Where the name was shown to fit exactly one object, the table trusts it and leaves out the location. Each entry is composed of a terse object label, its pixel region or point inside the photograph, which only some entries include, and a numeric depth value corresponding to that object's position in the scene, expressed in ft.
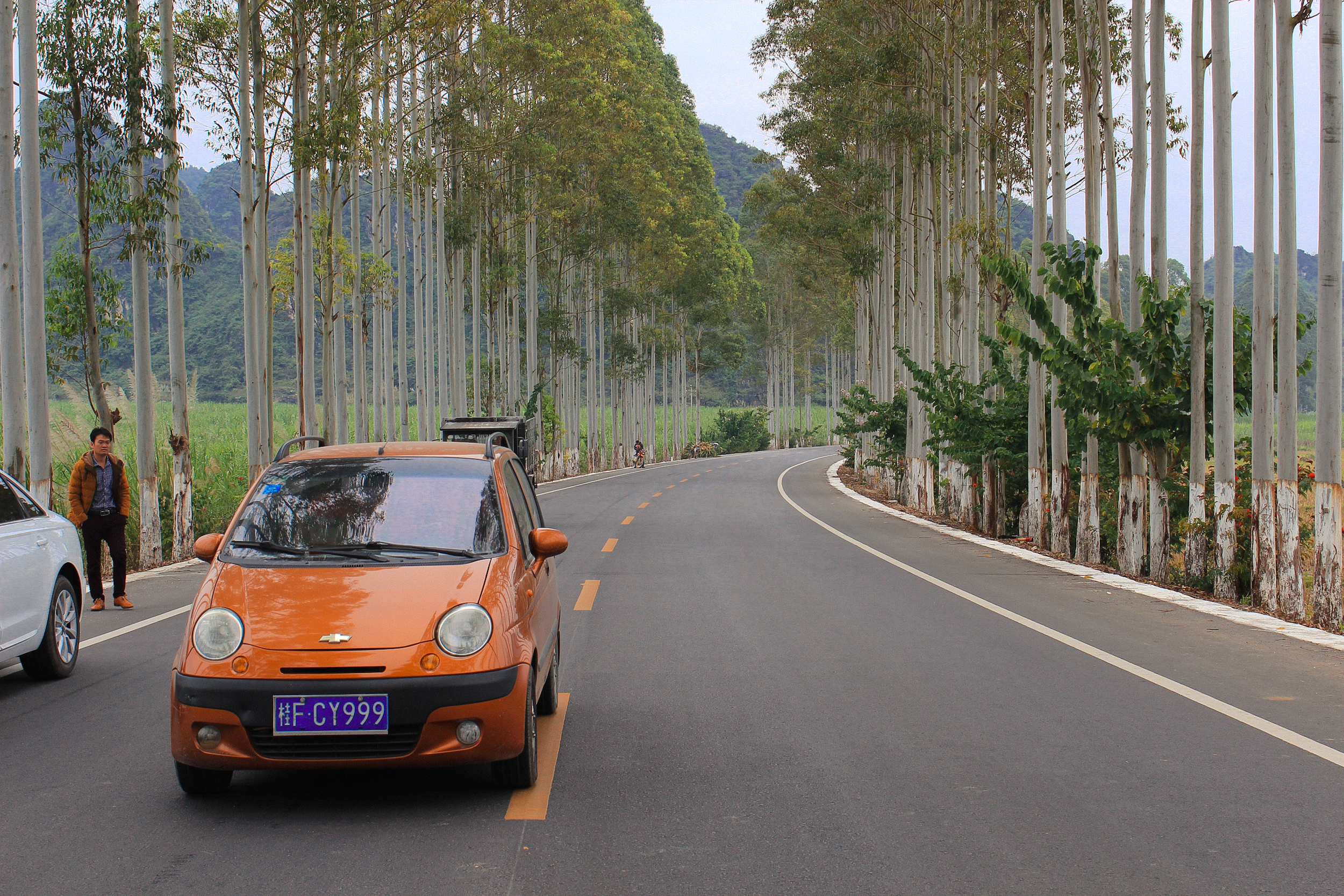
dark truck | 65.31
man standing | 35.83
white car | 24.32
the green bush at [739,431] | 295.89
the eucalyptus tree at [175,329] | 57.72
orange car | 15.56
